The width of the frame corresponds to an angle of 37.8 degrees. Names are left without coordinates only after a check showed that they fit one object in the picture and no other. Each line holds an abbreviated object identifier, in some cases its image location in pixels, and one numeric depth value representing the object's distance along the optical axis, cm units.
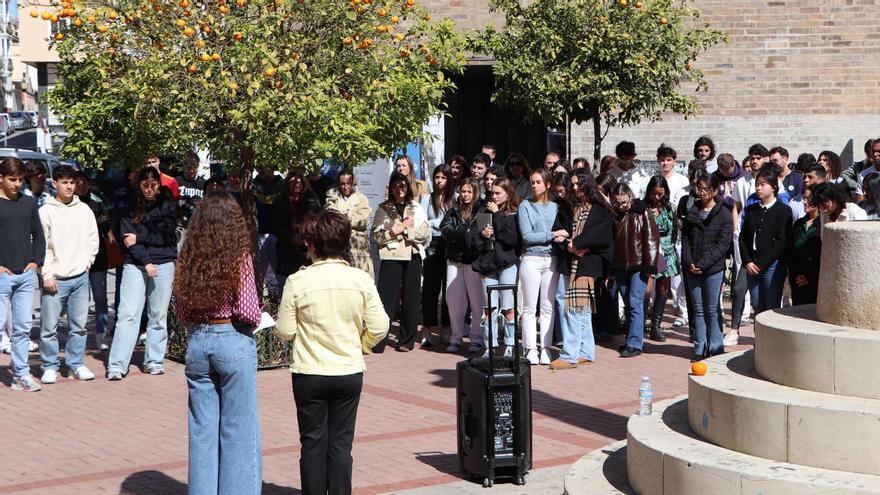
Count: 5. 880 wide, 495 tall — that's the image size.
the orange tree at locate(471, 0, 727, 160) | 1662
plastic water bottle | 775
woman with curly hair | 667
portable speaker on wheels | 802
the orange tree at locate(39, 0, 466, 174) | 1059
